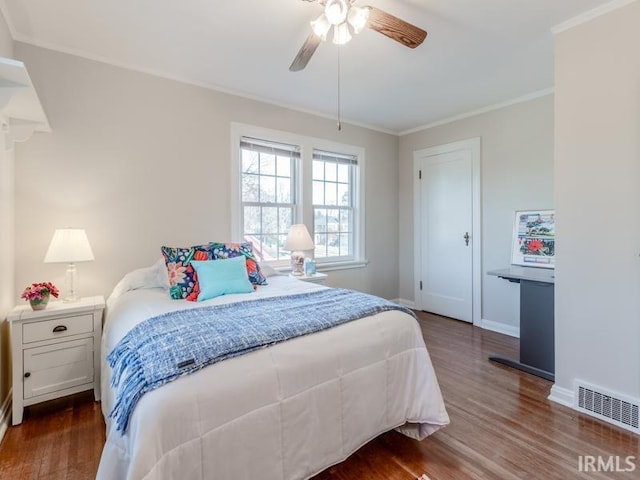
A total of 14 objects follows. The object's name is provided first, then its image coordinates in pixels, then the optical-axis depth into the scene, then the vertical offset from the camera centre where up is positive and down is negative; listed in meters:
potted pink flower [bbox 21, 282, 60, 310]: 2.03 -0.37
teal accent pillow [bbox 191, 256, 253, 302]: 2.19 -0.29
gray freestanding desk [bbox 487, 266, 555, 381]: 2.52 -0.70
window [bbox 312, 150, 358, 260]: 3.93 +0.41
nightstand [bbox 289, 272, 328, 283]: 3.23 -0.41
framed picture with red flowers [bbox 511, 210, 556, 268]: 3.19 -0.02
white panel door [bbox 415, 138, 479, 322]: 3.94 +0.07
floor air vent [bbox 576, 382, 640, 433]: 1.89 -1.03
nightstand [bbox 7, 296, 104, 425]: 1.96 -0.73
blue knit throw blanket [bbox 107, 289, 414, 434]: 1.14 -0.42
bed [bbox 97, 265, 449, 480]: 1.06 -0.67
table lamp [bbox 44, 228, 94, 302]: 2.12 -0.09
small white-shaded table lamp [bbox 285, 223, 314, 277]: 3.26 -0.06
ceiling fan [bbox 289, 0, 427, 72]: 1.61 +1.12
